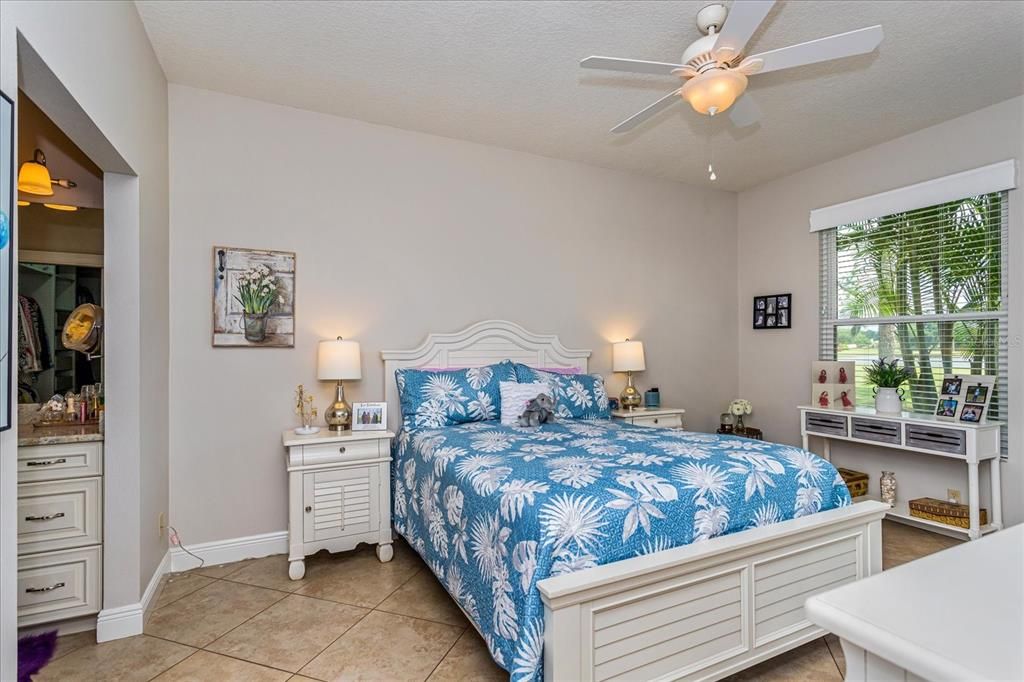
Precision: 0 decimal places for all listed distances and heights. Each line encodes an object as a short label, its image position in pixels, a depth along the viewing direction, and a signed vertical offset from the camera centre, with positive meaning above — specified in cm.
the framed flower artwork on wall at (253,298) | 312 +27
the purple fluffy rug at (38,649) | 190 -123
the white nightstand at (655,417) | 400 -59
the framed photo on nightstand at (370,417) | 322 -47
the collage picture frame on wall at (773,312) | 460 +28
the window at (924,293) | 335 +35
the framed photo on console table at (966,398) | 322 -36
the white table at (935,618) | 57 -35
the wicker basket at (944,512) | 325 -110
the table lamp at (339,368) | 312 -15
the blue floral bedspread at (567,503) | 166 -60
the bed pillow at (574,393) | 356 -36
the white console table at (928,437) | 312 -64
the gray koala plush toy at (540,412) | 322 -44
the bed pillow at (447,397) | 325 -35
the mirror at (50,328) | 269 +8
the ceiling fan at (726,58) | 197 +117
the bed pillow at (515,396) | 331 -35
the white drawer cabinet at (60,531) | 215 -80
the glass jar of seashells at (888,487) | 377 -106
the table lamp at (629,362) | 420 -16
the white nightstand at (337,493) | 283 -86
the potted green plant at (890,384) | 366 -31
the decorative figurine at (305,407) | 327 -41
